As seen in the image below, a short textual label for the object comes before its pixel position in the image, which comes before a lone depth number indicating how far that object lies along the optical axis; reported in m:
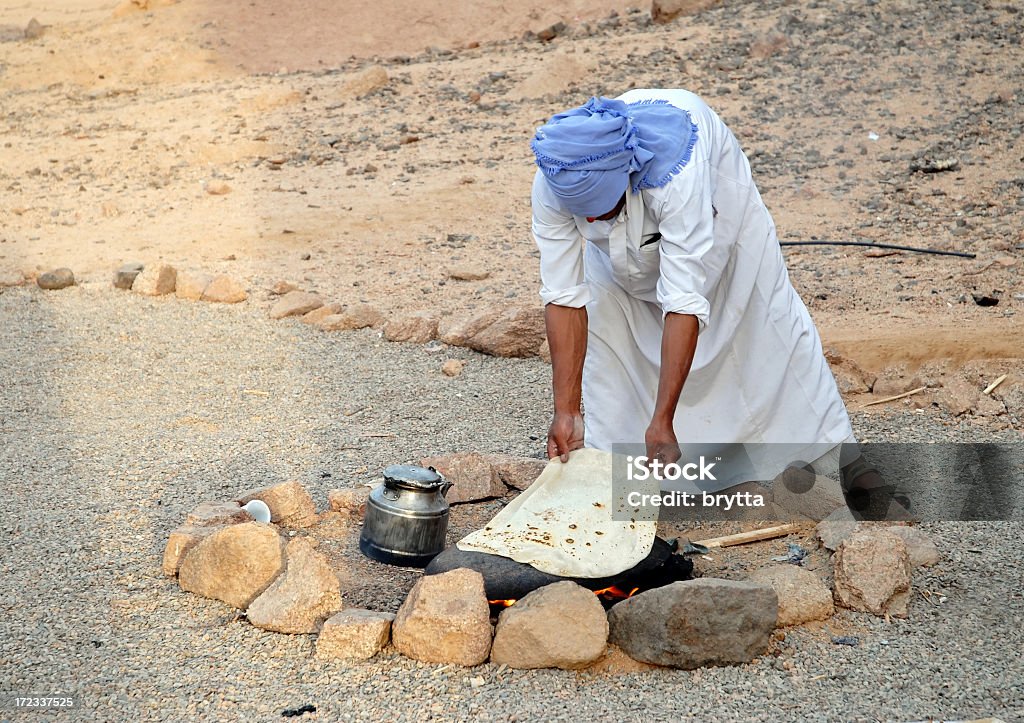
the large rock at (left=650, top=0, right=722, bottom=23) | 12.23
